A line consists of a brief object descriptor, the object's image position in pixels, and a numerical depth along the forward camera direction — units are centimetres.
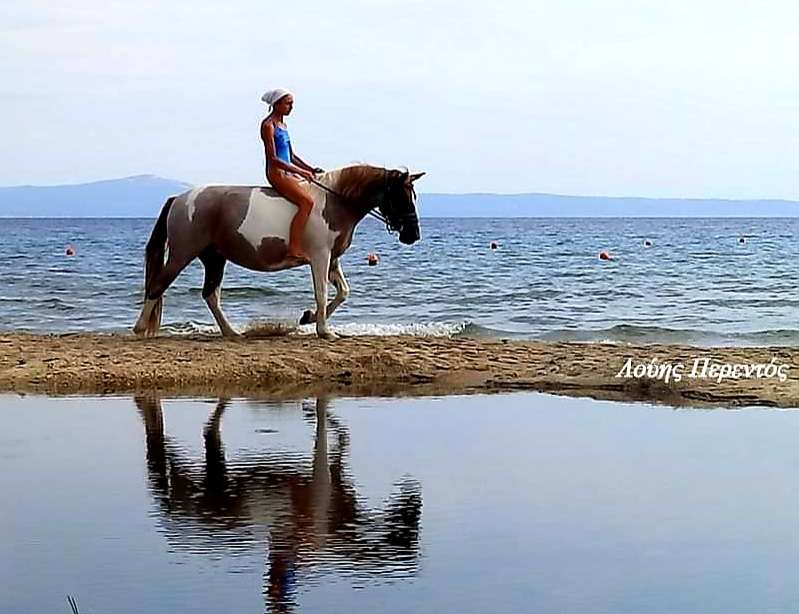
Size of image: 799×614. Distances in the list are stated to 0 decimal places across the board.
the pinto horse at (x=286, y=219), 1305
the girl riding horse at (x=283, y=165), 1295
